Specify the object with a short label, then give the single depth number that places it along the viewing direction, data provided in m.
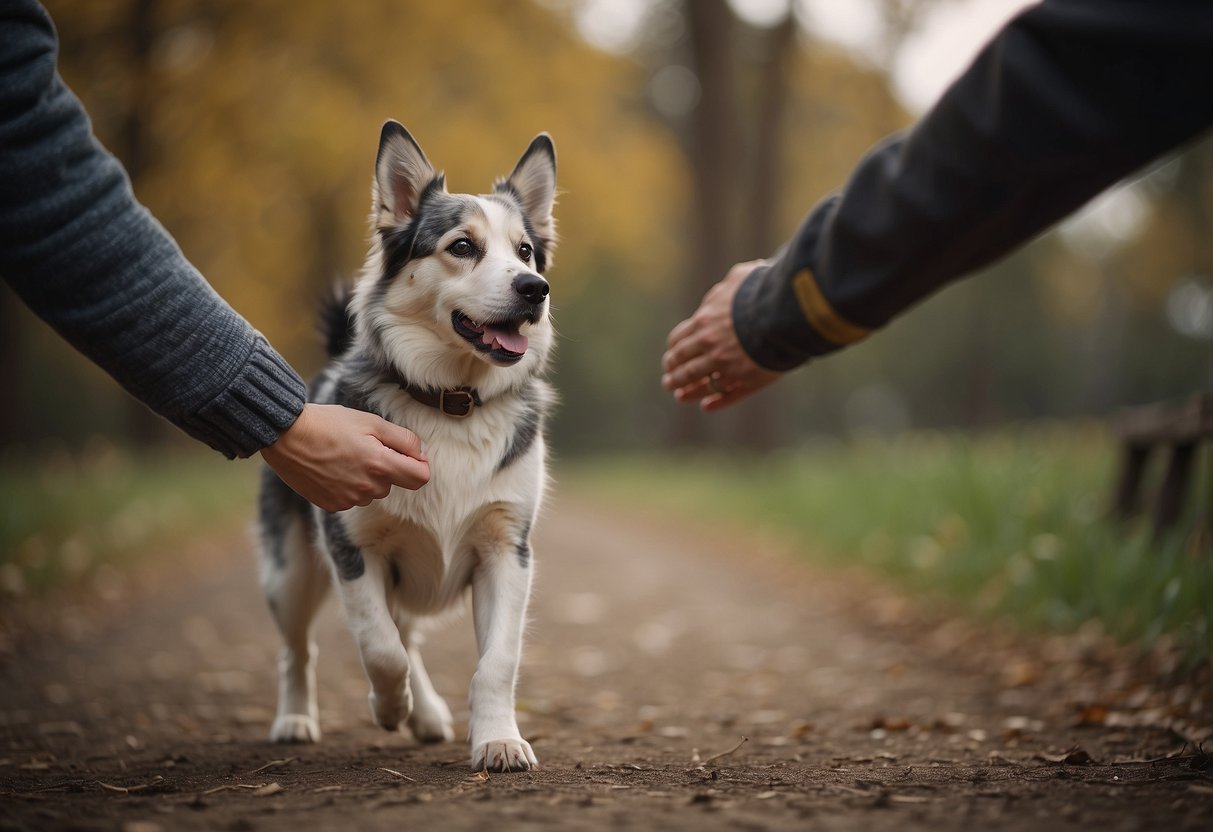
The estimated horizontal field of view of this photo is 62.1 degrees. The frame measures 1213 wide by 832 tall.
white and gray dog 2.92
